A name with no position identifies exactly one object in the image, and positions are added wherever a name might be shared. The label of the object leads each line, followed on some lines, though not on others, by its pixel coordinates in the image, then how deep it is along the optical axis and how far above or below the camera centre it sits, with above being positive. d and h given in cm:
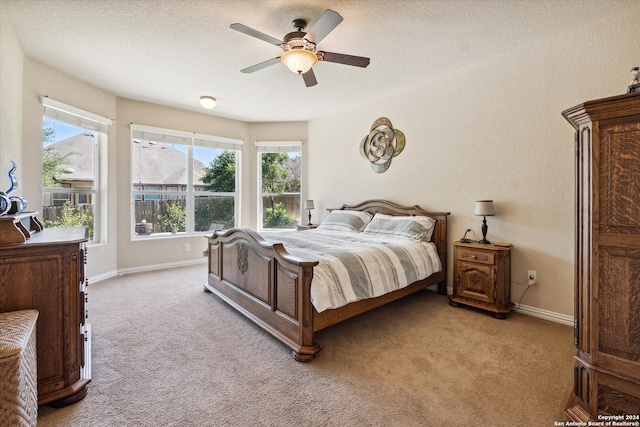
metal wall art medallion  407 +101
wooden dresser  148 -46
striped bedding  215 -45
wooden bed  206 -68
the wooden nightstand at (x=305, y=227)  487 -25
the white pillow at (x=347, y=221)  408 -12
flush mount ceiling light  407 +160
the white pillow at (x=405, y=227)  338 -18
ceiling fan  224 +133
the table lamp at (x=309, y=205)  500 +13
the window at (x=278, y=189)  571 +47
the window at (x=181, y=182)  464 +54
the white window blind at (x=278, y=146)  559 +131
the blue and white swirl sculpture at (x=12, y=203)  162 +6
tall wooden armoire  125 -21
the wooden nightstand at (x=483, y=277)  280 -66
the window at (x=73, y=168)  347 +59
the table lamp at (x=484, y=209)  291 +3
